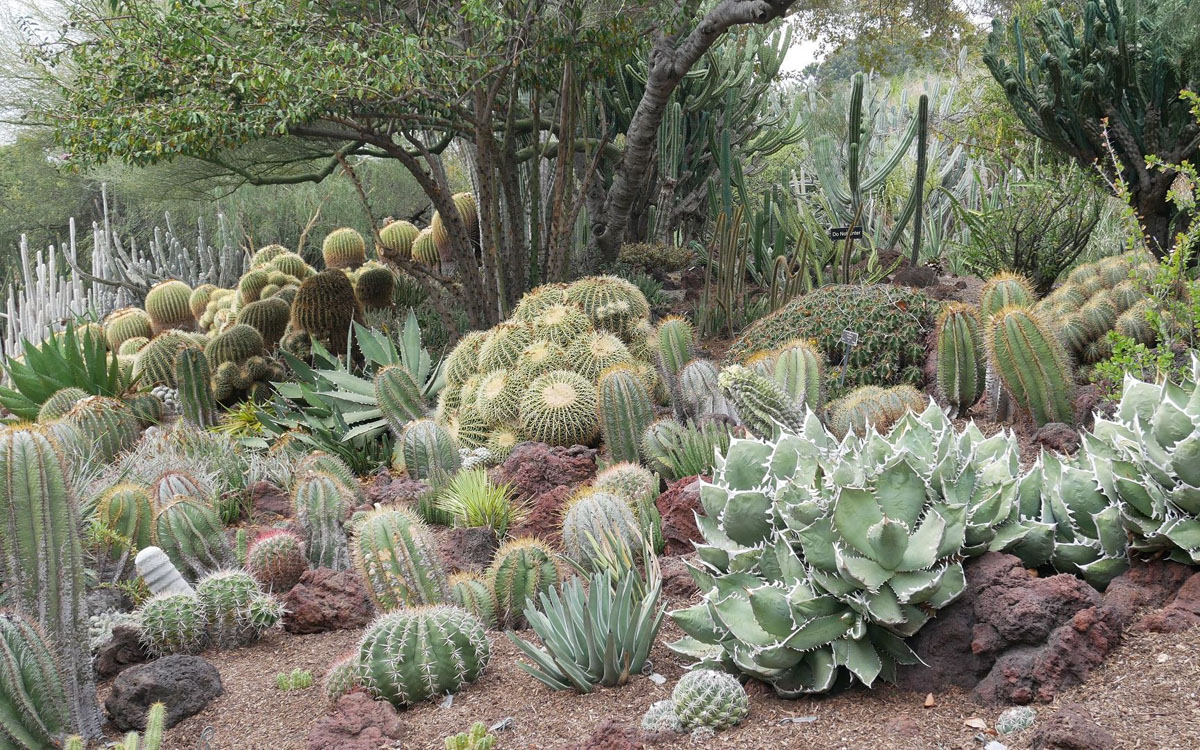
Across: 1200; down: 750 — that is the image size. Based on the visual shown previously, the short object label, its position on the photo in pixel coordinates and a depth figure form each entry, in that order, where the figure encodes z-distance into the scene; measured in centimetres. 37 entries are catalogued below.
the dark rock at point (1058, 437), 448
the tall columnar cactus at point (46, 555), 336
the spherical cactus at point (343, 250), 1269
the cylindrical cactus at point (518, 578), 407
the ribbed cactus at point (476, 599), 404
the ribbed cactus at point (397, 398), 719
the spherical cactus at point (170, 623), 407
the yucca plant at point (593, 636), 322
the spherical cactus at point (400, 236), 1255
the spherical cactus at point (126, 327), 1280
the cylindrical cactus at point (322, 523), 514
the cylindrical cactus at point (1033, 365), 486
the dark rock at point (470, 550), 489
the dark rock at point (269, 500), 645
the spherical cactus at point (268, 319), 1038
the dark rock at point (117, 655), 413
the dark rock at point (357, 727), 297
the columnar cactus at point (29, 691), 312
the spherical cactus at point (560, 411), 648
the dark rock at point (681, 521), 440
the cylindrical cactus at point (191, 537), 482
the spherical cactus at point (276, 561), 482
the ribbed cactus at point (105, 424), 738
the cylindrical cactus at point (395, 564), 395
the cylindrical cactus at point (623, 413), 586
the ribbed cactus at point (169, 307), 1308
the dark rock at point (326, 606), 435
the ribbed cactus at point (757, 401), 460
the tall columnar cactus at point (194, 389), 852
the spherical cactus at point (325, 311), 987
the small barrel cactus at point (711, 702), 277
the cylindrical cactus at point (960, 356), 558
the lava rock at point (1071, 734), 227
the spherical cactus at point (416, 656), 335
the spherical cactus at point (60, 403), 812
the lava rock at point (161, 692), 348
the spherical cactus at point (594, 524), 434
